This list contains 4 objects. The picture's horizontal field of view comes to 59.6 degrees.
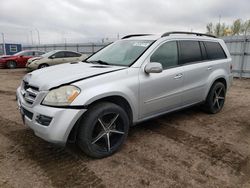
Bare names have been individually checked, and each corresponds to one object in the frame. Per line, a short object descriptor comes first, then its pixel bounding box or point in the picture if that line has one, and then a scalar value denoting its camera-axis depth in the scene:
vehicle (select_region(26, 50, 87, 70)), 12.00
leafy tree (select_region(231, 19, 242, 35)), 33.88
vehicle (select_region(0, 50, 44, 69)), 15.56
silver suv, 2.62
